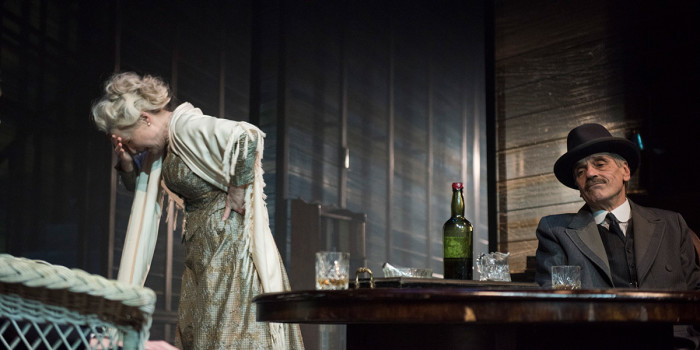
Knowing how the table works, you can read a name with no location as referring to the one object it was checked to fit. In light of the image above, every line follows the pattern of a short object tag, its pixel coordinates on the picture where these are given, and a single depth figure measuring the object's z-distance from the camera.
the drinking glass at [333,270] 5.83
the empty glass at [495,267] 6.31
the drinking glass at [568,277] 5.97
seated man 6.50
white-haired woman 6.72
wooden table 5.46
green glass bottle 6.31
